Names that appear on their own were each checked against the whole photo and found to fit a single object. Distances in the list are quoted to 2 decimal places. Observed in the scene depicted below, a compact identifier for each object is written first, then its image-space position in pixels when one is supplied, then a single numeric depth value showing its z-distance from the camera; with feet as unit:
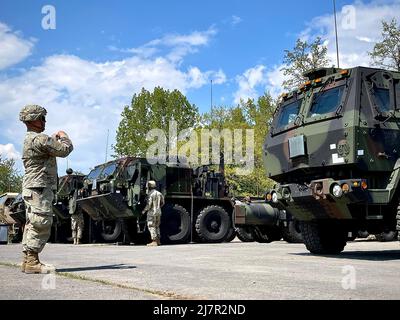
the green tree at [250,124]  104.99
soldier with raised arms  18.63
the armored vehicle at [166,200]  47.55
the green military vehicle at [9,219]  65.87
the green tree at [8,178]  156.76
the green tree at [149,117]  116.26
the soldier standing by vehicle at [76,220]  54.73
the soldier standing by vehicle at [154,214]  45.03
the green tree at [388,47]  80.69
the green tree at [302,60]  90.33
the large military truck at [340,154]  23.67
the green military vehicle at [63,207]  57.57
